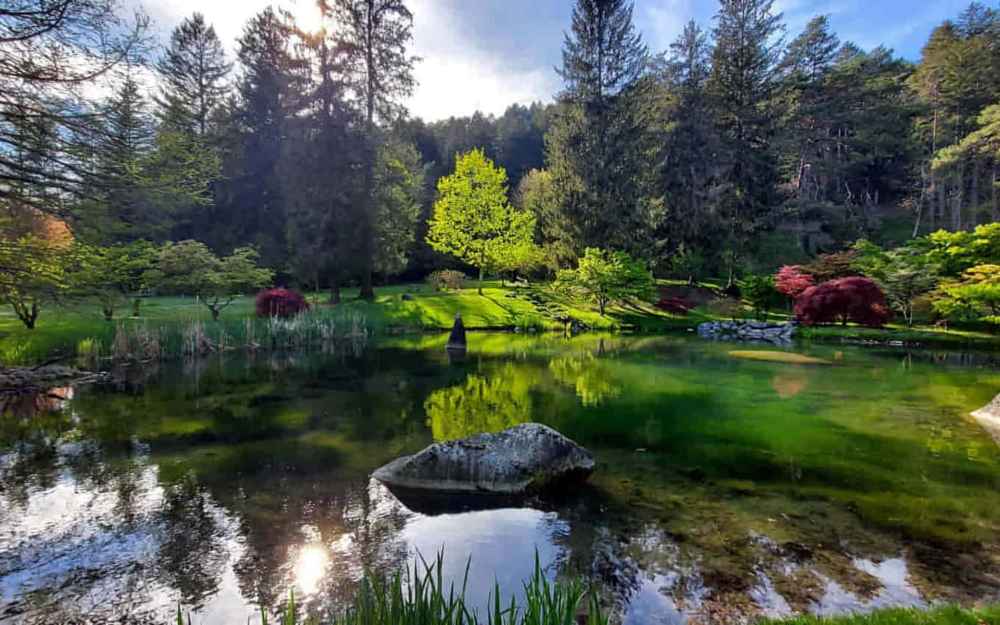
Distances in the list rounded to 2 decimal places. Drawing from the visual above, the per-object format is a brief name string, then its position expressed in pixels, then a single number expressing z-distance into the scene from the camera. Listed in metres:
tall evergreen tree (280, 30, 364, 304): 29.91
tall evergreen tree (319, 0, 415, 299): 30.22
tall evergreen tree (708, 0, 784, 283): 38.69
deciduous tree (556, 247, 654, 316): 31.84
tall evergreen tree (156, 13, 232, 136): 37.22
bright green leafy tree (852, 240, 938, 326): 25.41
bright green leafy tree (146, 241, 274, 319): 20.77
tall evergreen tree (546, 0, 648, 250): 36.41
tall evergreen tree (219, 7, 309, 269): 36.41
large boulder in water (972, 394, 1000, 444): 10.26
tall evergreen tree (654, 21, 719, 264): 38.78
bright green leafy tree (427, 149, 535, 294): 33.91
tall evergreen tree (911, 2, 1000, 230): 42.41
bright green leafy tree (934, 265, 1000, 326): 22.38
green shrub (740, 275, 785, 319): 30.61
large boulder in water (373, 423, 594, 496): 7.32
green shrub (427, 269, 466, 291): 36.56
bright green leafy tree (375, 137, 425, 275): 31.52
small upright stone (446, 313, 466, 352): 21.73
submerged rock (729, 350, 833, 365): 19.17
